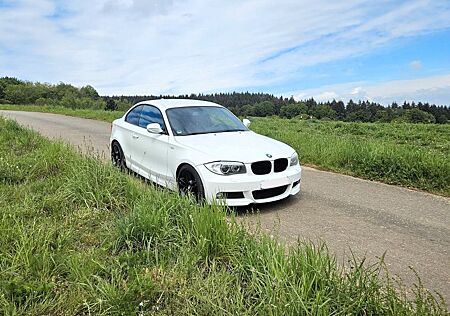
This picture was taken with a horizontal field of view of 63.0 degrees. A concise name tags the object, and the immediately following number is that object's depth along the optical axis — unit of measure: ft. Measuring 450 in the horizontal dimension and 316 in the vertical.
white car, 16.01
